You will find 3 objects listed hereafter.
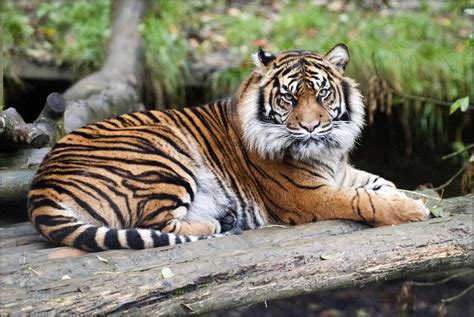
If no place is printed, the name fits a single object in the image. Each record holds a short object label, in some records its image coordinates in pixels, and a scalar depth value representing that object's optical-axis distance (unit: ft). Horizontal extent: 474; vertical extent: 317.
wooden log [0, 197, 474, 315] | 22.39
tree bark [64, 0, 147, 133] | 40.68
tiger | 27.99
